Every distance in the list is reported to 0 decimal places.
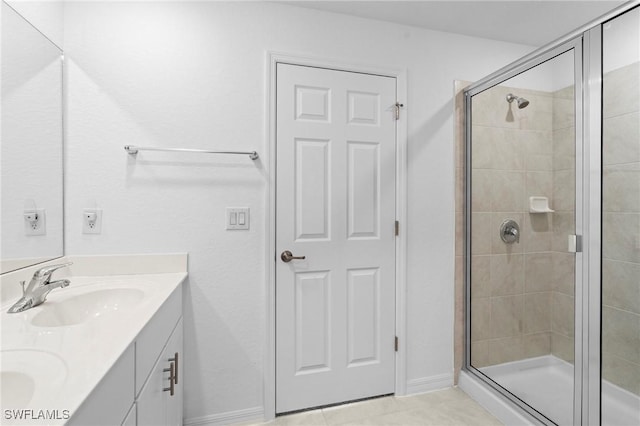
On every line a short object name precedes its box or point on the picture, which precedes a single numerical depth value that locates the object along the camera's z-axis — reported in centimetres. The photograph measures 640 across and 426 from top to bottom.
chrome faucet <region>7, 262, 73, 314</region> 106
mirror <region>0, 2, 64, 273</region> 116
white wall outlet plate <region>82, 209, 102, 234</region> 148
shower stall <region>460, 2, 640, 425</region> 131
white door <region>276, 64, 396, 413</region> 173
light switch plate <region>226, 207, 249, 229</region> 165
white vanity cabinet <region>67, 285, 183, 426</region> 63
